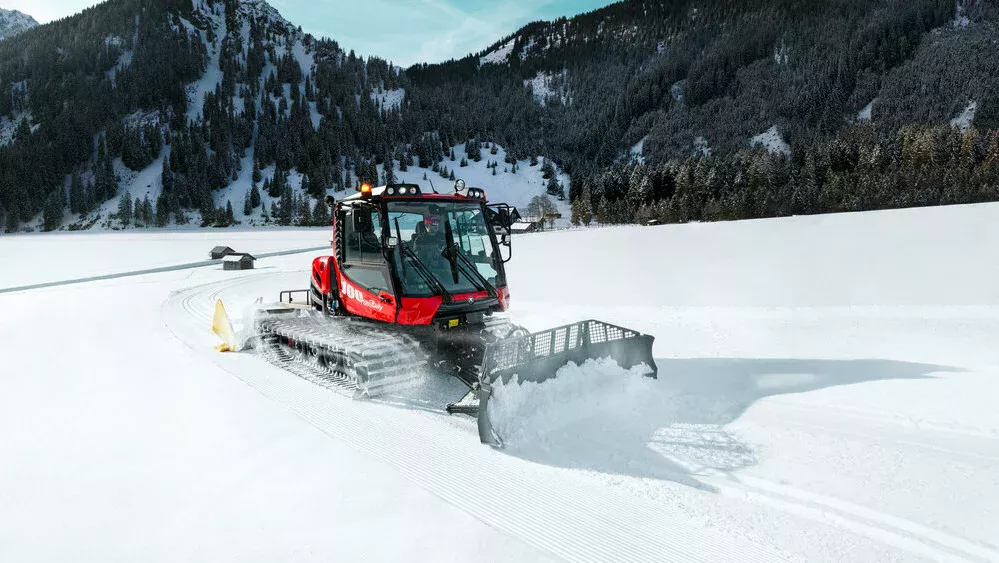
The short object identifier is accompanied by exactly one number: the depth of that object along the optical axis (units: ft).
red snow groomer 20.16
